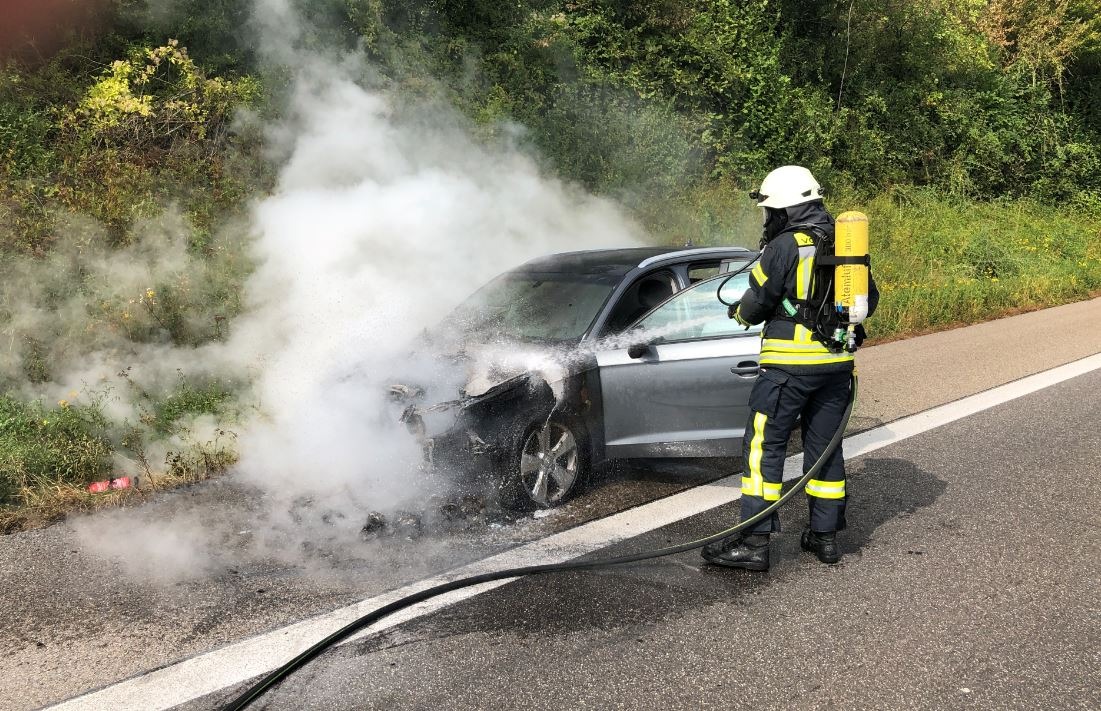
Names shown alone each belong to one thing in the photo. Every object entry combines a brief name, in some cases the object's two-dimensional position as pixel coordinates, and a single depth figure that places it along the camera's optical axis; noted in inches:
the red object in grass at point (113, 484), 216.7
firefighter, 169.6
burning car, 193.6
